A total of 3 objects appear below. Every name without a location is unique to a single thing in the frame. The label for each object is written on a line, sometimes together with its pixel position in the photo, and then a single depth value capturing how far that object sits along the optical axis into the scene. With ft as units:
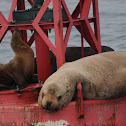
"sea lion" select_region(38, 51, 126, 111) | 44.06
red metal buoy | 46.78
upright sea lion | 52.85
